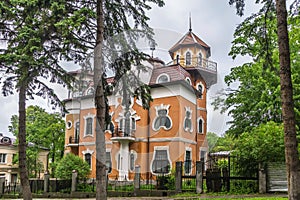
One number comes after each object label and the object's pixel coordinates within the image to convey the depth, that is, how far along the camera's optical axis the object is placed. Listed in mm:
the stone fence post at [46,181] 18625
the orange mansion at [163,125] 19602
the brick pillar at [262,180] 12125
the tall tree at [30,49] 10054
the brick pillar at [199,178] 13320
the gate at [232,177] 12805
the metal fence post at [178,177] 14075
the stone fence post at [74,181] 17453
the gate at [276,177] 12008
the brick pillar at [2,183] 19508
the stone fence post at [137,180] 15823
